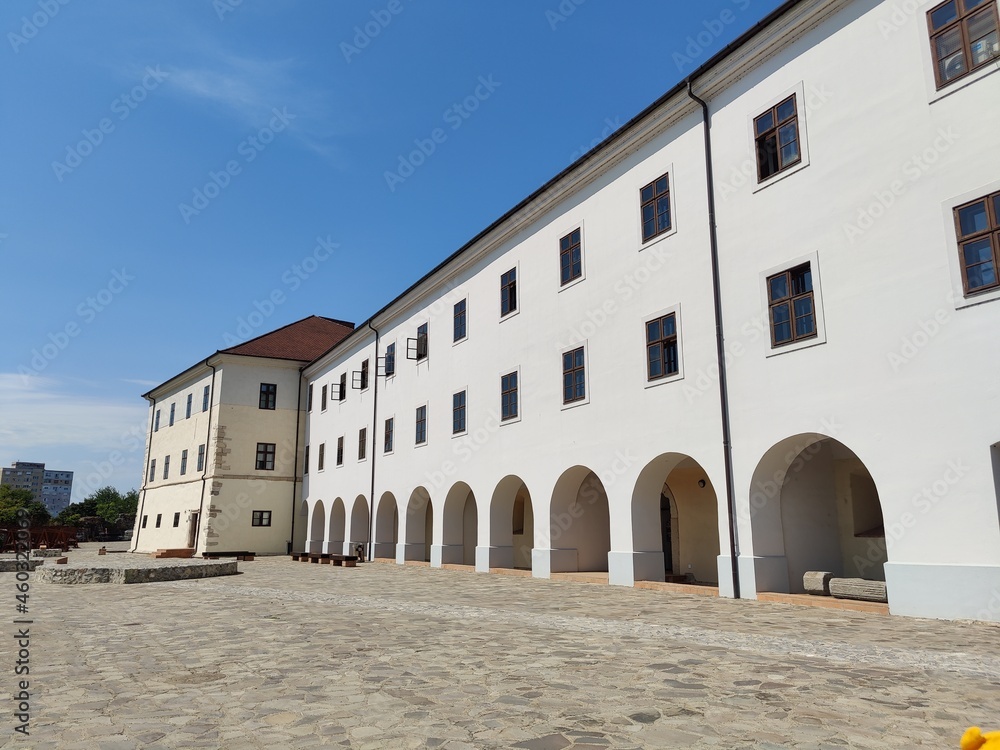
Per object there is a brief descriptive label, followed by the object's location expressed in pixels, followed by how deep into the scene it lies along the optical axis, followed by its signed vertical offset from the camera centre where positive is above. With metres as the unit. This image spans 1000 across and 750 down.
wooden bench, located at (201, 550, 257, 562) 31.67 -0.72
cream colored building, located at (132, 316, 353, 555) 37.31 +4.39
